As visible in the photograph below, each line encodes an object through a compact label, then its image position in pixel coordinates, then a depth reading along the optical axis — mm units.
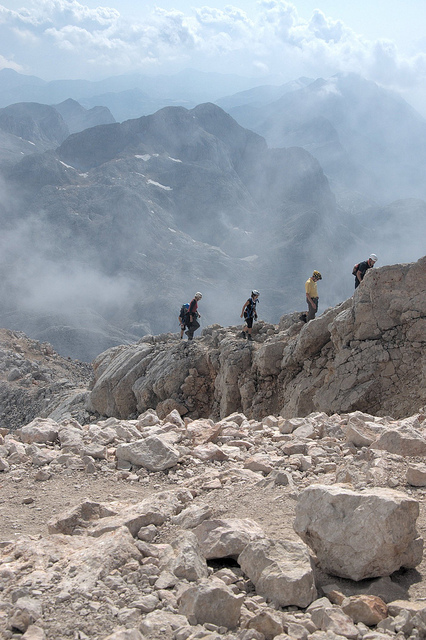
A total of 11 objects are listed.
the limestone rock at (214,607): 3754
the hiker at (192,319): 21250
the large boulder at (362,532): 4215
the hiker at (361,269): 16844
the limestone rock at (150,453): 7215
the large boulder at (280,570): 3949
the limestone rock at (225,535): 4488
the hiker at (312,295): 17281
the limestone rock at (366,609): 3723
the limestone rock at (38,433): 8703
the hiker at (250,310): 19000
